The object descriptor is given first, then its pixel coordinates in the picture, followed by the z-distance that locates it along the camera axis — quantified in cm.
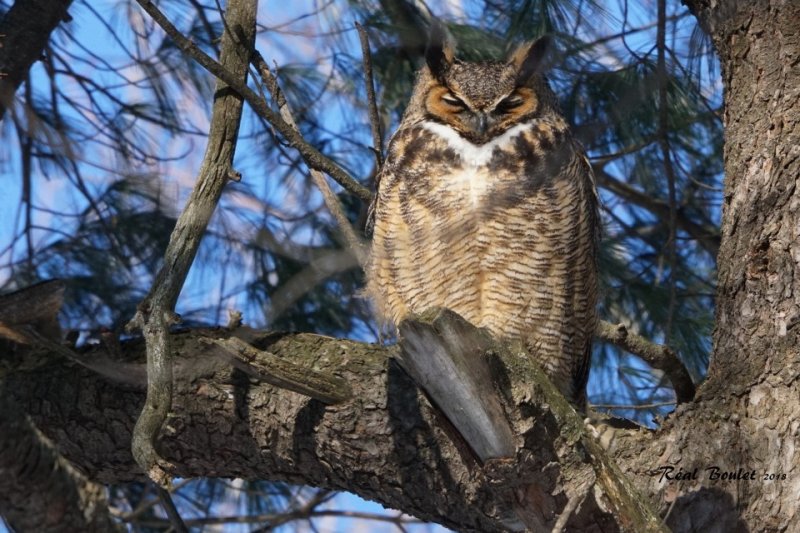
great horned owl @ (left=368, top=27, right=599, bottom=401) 1323
